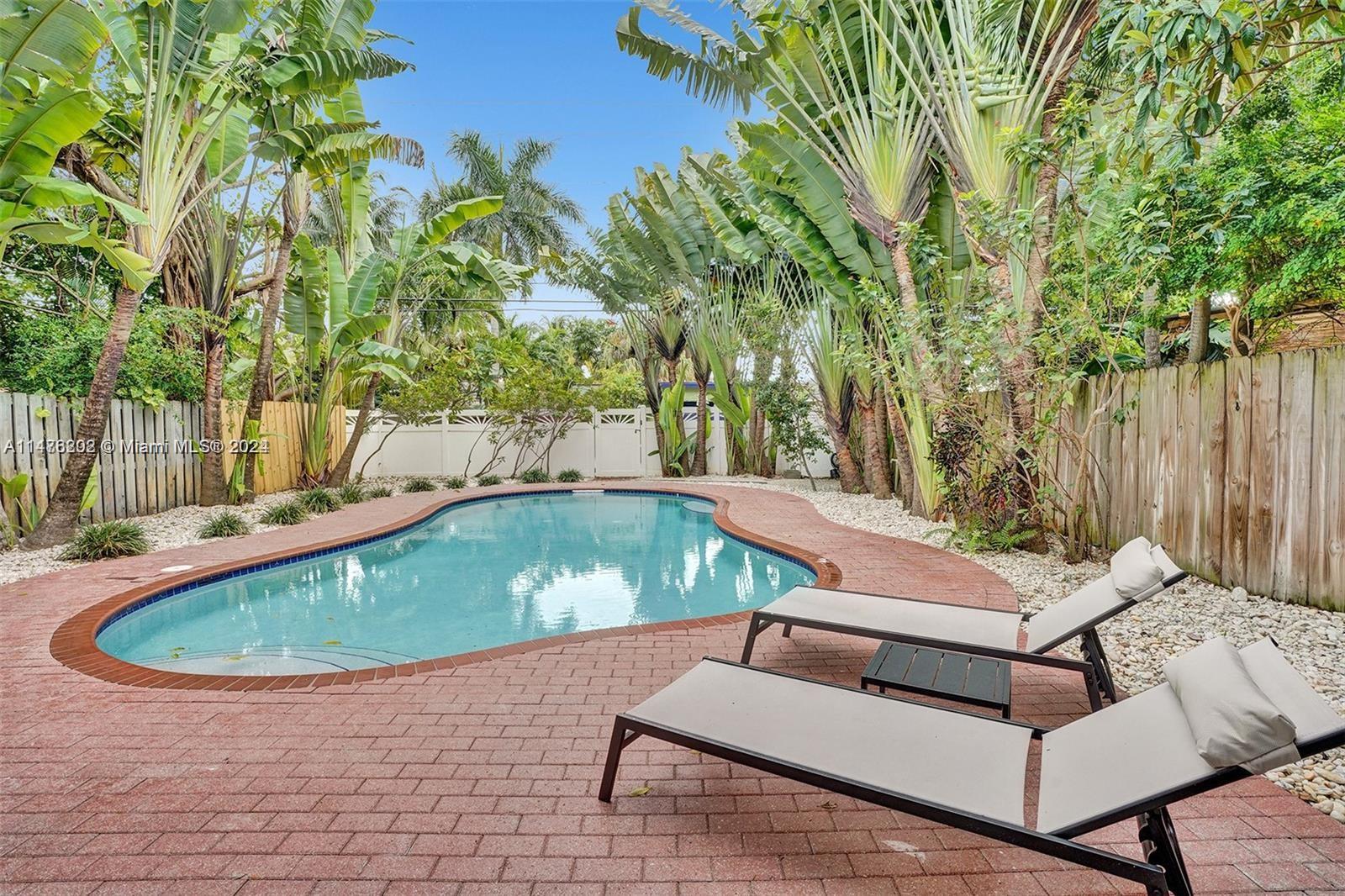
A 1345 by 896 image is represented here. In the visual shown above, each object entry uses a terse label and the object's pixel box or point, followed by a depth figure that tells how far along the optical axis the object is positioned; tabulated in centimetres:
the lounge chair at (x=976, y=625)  310
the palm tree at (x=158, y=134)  717
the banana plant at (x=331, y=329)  1085
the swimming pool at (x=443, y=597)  521
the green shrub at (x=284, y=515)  975
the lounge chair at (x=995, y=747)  175
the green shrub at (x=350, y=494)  1225
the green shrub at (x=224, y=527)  862
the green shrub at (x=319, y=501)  1088
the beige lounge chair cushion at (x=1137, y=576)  307
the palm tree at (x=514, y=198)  2512
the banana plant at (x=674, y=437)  1700
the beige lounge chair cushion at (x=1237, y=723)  161
